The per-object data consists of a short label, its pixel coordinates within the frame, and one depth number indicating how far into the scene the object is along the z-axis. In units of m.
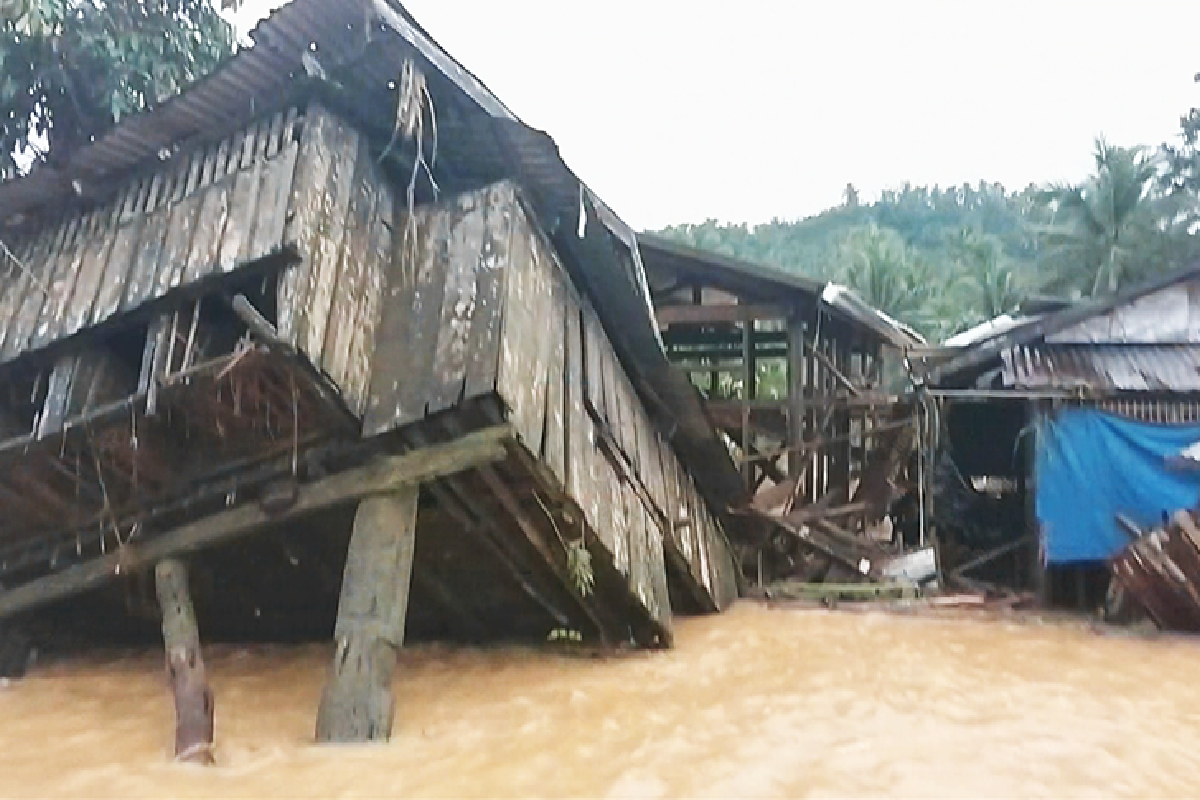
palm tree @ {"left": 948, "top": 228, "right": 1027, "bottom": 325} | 29.08
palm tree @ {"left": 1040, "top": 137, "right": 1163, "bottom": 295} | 25.22
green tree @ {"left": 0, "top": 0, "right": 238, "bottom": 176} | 8.40
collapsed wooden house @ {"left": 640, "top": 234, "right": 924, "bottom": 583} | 11.59
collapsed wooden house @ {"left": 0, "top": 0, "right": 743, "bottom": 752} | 5.19
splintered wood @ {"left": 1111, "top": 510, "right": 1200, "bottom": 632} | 7.84
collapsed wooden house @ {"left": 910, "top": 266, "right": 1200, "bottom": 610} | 9.25
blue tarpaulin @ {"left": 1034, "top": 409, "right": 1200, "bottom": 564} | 9.12
